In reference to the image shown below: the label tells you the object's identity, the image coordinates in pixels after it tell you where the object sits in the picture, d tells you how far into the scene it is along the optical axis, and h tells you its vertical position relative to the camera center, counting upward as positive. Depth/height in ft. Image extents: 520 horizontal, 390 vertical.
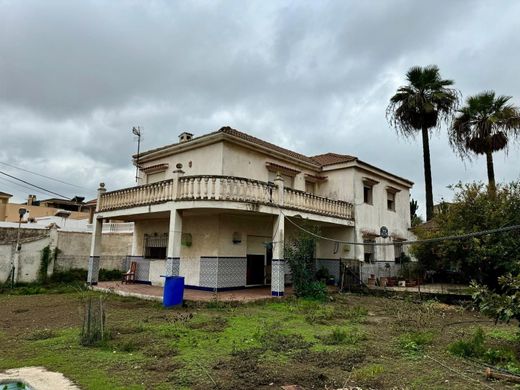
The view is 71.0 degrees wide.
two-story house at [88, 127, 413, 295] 44.34 +6.48
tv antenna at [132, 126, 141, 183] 64.57 +21.00
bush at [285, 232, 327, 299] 46.26 -1.23
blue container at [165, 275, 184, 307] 39.32 -3.87
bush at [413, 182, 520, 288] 42.42 +3.96
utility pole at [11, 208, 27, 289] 53.62 -1.26
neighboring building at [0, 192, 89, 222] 118.11 +16.12
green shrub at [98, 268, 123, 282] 64.03 -3.45
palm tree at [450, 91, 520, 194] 65.16 +24.76
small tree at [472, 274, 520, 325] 20.89 -2.26
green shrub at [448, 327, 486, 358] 21.58 -5.10
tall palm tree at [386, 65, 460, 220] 73.51 +31.42
